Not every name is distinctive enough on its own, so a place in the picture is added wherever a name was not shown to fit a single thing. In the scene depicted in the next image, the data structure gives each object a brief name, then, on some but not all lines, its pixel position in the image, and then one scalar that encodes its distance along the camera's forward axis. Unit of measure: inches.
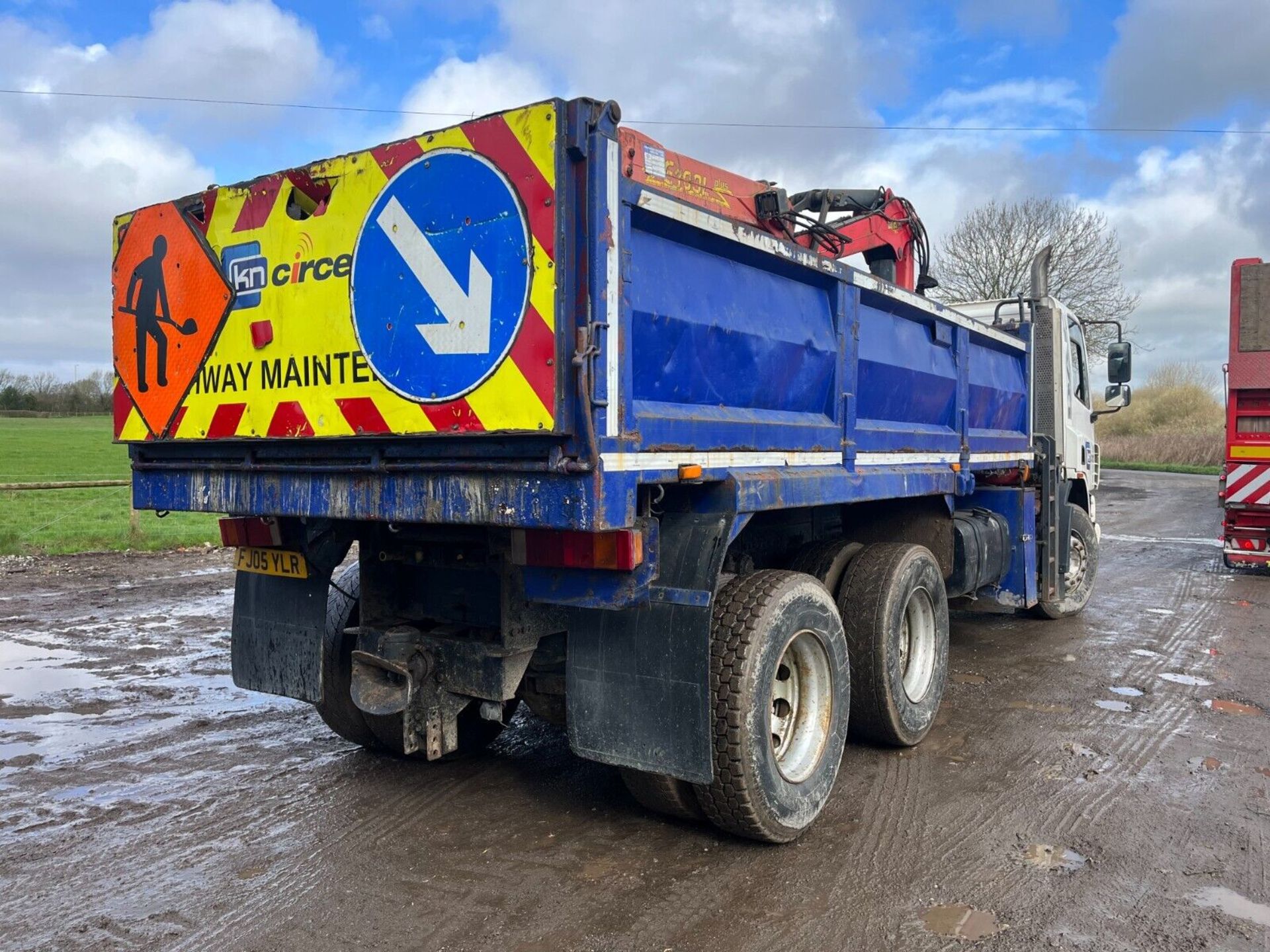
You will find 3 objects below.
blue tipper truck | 115.6
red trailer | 410.9
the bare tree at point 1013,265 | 1120.2
